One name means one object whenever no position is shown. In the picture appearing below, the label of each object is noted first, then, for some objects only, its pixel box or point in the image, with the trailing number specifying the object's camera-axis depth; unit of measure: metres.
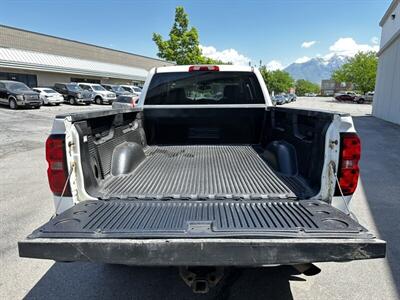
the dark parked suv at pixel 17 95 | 21.25
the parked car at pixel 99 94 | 28.69
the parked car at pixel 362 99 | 55.41
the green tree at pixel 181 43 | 35.00
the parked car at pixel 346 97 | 57.25
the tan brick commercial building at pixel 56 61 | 30.17
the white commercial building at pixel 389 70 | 17.67
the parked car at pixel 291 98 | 53.15
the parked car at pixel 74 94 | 27.69
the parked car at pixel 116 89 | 31.94
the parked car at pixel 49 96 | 25.27
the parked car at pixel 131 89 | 32.69
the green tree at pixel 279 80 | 89.67
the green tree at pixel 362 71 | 64.12
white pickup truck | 1.81
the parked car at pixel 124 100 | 16.83
